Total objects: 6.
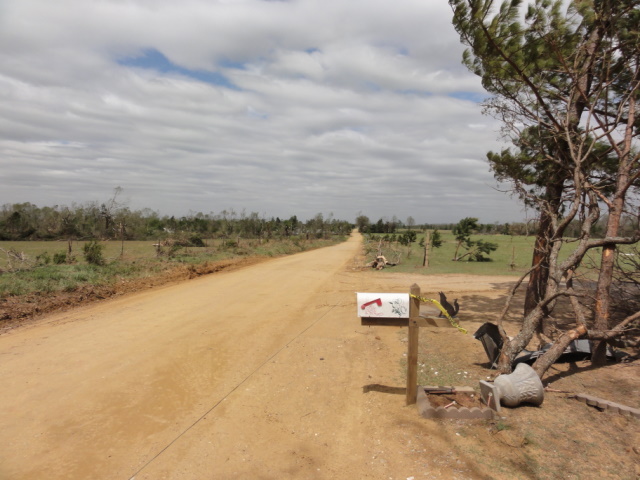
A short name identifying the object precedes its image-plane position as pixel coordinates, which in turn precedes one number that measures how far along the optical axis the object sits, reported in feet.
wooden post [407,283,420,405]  13.60
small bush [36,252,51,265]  45.96
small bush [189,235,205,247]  91.12
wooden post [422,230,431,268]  65.63
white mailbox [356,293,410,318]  13.42
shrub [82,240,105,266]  47.98
